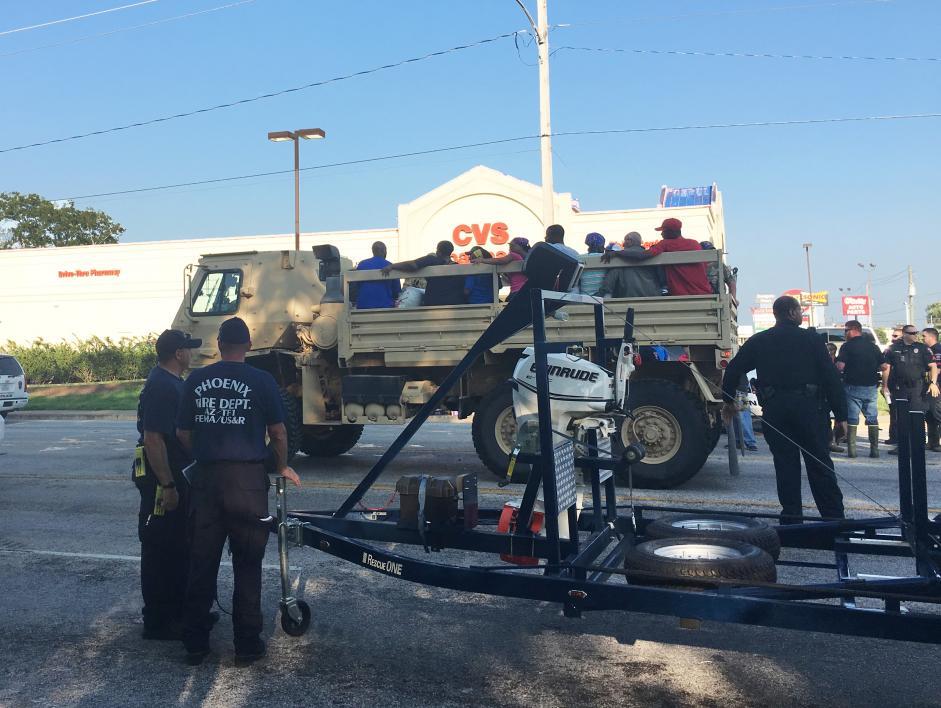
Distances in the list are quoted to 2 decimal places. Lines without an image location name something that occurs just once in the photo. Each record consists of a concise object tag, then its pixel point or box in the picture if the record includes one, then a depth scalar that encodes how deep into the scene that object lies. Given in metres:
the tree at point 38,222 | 69.62
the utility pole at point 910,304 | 78.22
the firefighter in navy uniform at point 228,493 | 4.58
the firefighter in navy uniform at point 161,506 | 4.98
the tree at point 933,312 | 134.62
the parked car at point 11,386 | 21.69
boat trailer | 3.61
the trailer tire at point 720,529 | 4.75
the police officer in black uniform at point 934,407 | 12.93
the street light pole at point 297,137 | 27.64
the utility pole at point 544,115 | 19.45
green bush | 33.91
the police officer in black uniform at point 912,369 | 12.67
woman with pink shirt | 10.06
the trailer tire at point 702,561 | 4.05
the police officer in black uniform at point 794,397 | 6.51
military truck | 9.52
